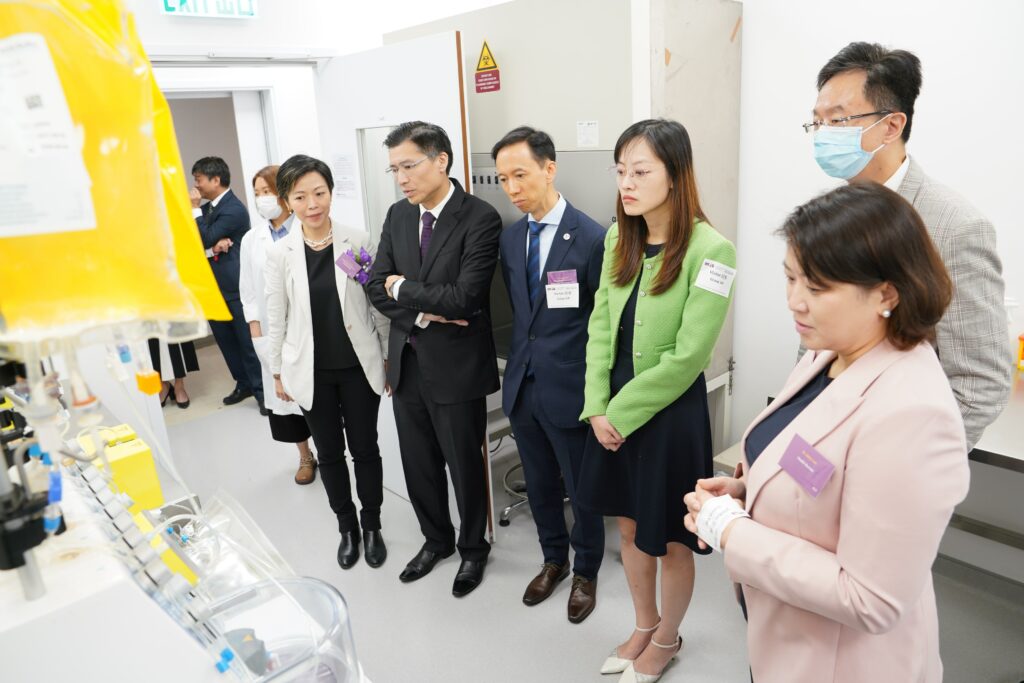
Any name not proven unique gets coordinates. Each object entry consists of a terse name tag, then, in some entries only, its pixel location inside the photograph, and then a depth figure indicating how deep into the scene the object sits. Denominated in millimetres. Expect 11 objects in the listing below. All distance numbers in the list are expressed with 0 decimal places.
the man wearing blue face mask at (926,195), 1385
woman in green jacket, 1801
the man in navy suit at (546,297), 2160
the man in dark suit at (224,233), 4293
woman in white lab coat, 3203
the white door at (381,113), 2543
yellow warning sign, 2881
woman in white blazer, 2473
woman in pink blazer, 945
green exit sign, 3002
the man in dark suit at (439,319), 2311
